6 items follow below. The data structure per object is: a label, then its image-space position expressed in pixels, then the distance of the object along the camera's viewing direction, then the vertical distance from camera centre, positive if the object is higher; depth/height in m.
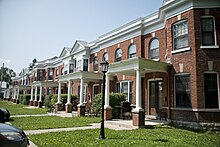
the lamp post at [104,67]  8.88 +1.02
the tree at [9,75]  72.55 +5.04
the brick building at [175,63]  10.59 +1.54
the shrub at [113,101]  15.15 -0.89
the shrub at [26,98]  35.76 -1.67
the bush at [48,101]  25.12 -1.52
